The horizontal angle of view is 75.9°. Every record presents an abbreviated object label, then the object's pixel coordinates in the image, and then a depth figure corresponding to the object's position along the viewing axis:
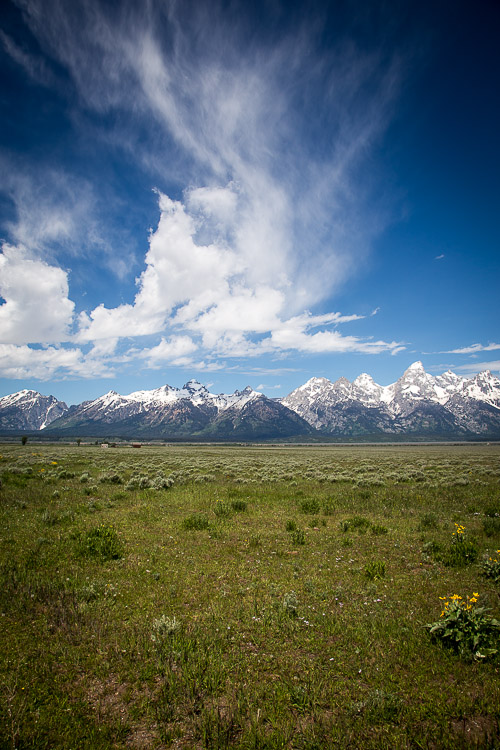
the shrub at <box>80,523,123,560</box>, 10.68
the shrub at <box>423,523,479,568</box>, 10.12
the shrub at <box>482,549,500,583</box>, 9.05
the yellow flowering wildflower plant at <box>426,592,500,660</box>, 6.15
